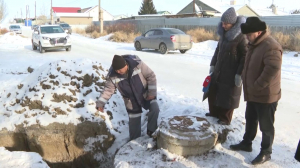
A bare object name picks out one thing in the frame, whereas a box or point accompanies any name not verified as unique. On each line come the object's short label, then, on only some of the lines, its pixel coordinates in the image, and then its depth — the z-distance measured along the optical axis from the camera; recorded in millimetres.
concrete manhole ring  3449
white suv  14922
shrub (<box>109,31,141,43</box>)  23144
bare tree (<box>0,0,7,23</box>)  35244
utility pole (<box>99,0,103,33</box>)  31422
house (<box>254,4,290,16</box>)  43738
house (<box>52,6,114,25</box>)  69812
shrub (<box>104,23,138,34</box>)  27797
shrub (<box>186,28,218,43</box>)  19047
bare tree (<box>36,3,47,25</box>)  69600
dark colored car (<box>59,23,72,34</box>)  37938
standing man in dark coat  2926
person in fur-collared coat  3546
